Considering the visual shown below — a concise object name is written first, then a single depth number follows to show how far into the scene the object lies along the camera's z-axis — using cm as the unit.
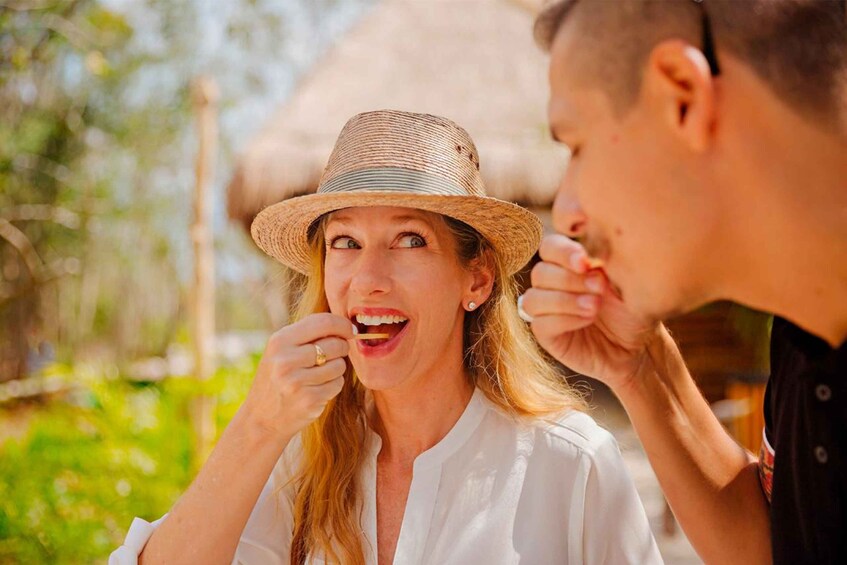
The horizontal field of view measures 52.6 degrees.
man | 108
